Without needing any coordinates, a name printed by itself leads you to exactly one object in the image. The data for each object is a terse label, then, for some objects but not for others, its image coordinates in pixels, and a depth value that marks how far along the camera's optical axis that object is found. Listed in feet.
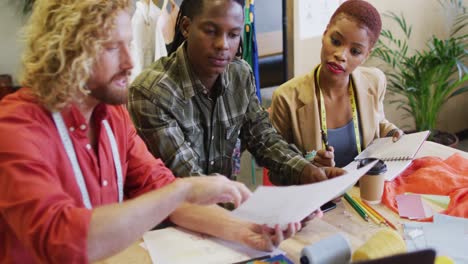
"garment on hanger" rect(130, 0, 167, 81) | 8.39
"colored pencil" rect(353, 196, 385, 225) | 4.29
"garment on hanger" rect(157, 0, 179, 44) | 8.50
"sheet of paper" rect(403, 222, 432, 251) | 3.89
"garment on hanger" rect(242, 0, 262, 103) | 9.18
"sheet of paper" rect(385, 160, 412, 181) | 4.94
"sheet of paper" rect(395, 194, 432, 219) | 4.38
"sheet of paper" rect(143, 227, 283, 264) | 3.77
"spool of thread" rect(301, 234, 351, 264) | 3.43
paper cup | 4.64
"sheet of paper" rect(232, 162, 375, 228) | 3.22
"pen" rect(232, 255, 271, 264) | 3.71
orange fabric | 4.51
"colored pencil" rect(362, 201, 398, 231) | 4.21
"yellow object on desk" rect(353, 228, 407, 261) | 3.46
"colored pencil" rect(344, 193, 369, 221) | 4.38
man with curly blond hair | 2.96
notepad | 5.09
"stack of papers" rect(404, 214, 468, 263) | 3.76
